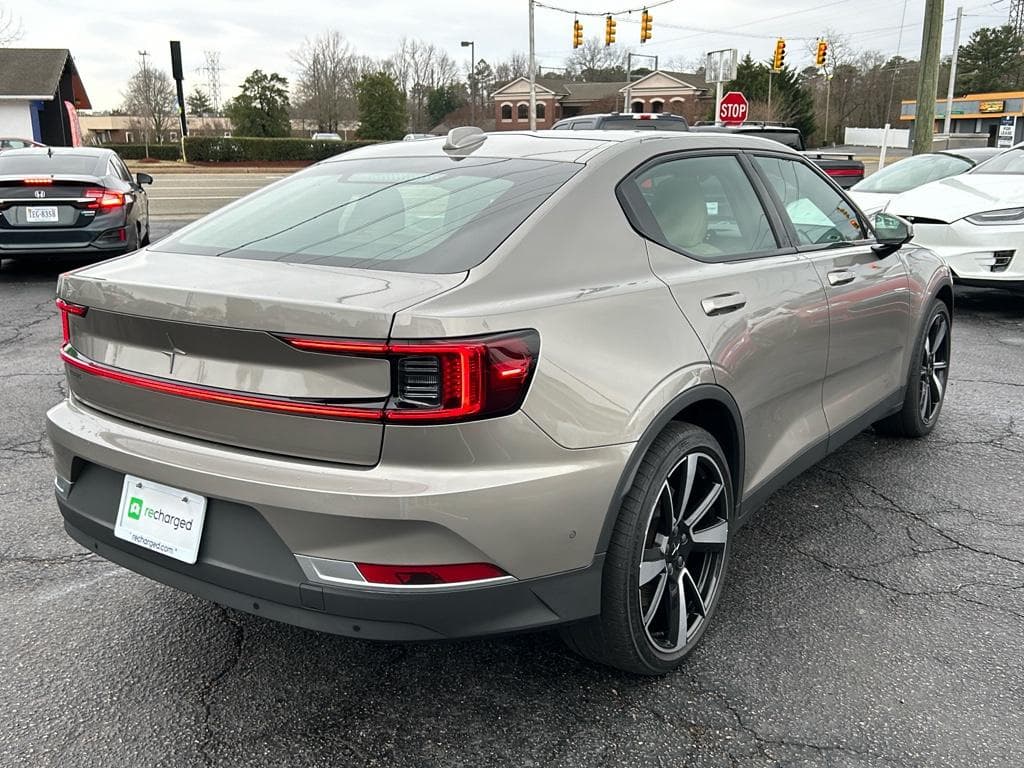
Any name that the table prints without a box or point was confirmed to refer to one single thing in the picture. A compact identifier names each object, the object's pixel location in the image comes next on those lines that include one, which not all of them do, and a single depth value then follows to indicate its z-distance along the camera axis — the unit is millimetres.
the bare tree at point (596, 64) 92500
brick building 82250
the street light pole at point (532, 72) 35506
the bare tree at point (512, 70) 90312
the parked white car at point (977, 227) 7758
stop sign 21828
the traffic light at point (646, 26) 30058
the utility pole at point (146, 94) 56962
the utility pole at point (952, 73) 42119
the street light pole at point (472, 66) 68194
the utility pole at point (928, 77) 15781
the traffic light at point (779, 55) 28656
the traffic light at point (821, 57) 28206
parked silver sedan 2016
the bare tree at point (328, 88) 61156
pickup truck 14016
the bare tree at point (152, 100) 57844
